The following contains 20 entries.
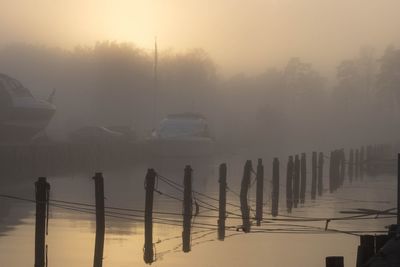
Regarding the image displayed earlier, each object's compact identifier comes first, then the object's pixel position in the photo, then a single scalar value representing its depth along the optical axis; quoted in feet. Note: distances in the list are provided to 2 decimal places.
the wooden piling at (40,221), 65.98
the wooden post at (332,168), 166.79
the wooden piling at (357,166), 195.54
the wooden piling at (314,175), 145.67
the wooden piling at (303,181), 138.49
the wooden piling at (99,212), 72.69
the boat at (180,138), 265.54
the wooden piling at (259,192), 112.57
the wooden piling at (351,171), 186.47
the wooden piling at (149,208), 78.12
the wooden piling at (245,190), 115.28
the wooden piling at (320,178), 153.48
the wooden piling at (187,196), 89.92
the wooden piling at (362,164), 195.22
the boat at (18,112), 234.79
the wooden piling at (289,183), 133.66
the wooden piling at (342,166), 183.83
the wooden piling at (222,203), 90.30
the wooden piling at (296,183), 135.84
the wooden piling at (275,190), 117.00
